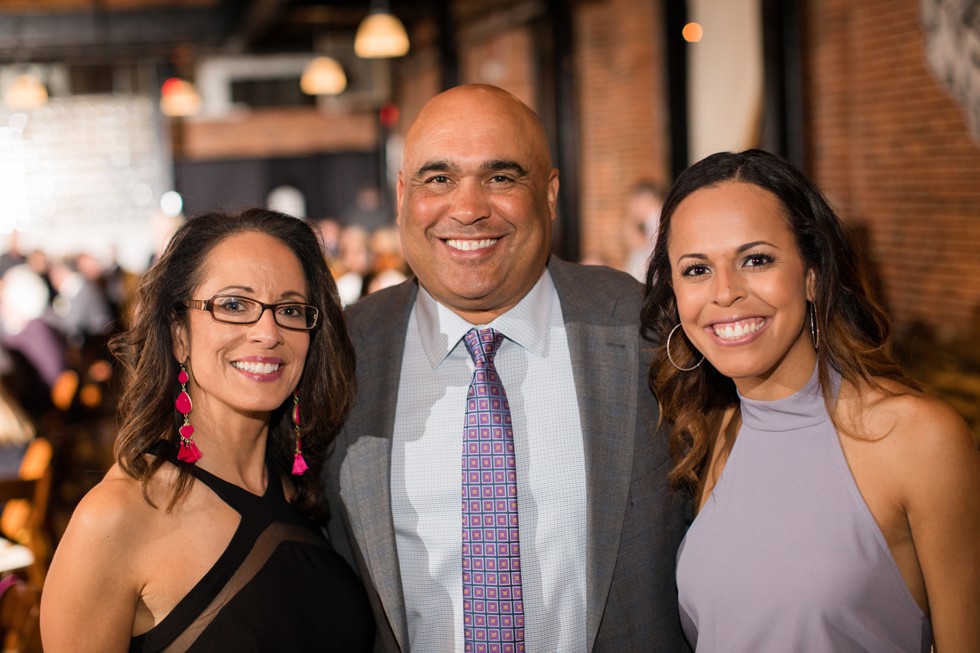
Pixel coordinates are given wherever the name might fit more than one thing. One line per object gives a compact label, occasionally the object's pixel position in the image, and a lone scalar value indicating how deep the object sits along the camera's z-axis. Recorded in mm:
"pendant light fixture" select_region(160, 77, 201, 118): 14258
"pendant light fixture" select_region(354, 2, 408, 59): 9484
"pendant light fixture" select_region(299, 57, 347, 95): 13266
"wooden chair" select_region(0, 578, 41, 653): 2807
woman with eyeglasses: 1817
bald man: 2094
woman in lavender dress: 1739
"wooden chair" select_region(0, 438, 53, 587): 4293
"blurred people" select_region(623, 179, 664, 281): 6887
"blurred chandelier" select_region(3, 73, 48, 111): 13430
